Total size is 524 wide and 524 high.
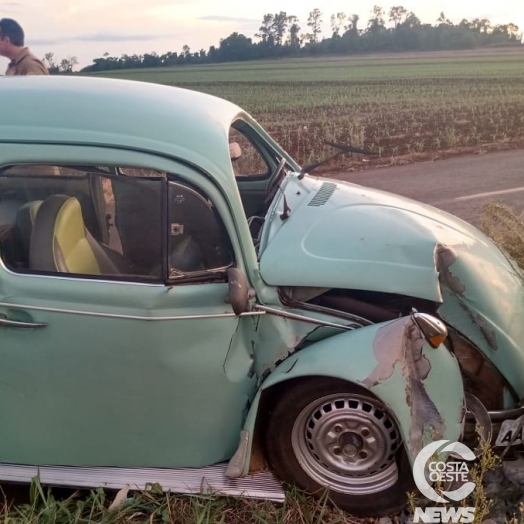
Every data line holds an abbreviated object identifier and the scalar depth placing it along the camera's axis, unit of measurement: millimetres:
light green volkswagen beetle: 2859
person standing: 6105
